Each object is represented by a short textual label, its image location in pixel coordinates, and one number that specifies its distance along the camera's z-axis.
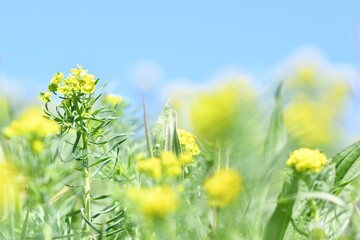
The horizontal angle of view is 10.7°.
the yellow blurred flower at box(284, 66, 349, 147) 1.45
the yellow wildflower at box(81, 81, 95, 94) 1.52
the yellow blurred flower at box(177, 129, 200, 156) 1.53
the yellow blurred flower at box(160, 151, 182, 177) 1.39
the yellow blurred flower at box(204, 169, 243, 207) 1.35
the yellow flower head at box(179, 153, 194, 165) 1.46
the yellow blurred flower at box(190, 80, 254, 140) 1.38
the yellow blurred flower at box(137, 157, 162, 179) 1.38
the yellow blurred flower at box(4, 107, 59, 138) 1.44
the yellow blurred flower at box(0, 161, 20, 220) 1.46
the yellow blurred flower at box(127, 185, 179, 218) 1.34
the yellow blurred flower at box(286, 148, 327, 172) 1.43
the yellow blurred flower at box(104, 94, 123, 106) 1.71
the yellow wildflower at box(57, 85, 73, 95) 1.52
